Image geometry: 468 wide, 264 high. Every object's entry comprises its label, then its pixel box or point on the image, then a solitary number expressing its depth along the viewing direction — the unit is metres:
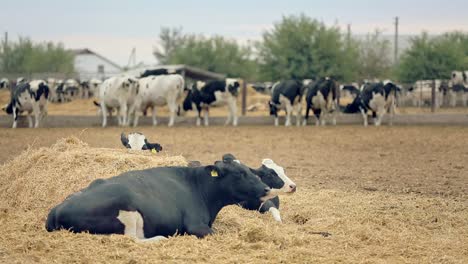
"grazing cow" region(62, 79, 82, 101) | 49.30
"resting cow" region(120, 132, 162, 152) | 12.01
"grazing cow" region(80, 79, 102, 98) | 48.98
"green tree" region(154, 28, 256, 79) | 59.28
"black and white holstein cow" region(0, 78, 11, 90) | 47.91
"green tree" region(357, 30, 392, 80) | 58.71
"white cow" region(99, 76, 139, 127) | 28.30
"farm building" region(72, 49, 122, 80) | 101.31
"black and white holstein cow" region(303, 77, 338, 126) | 29.72
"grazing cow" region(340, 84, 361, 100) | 42.20
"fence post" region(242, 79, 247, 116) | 33.26
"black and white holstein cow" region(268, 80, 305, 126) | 30.00
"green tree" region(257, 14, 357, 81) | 48.25
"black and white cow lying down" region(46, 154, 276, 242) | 7.41
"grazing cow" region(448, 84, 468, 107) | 44.22
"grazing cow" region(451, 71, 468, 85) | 47.56
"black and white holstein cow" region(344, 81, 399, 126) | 29.56
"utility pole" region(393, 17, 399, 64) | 82.36
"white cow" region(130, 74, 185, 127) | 29.40
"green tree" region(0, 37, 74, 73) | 66.88
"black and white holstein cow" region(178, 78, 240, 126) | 29.93
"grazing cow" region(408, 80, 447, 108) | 43.84
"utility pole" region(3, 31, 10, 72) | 67.83
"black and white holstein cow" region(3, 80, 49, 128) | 27.14
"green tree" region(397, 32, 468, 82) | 52.03
